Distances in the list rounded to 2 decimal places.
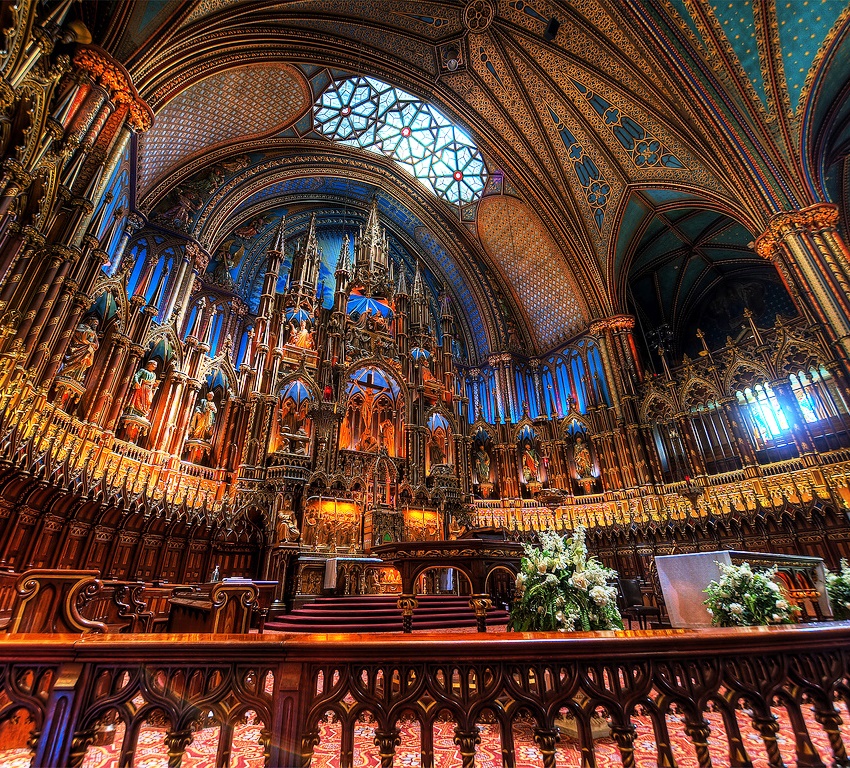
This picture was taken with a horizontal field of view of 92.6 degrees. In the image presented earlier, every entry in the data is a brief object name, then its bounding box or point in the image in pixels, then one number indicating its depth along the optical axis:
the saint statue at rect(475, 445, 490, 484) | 18.41
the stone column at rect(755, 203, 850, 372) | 11.77
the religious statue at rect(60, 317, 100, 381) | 8.89
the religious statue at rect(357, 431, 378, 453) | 16.25
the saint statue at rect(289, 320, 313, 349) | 16.59
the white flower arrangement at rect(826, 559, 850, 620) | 5.18
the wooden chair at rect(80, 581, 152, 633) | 5.94
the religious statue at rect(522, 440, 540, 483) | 18.25
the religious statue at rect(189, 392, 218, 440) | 13.20
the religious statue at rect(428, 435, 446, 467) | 17.45
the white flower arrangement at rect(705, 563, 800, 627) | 3.95
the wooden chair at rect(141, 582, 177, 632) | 8.77
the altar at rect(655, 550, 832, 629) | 4.84
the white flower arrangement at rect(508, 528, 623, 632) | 3.89
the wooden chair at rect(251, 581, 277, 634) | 8.19
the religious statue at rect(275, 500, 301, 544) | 12.02
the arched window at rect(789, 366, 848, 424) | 12.59
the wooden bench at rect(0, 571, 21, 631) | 6.10
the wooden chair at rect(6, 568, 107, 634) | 2.66
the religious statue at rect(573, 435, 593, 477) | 17.61
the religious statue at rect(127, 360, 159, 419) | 11.44
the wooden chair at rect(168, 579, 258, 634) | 4.20
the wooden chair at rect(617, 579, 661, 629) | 8.23
